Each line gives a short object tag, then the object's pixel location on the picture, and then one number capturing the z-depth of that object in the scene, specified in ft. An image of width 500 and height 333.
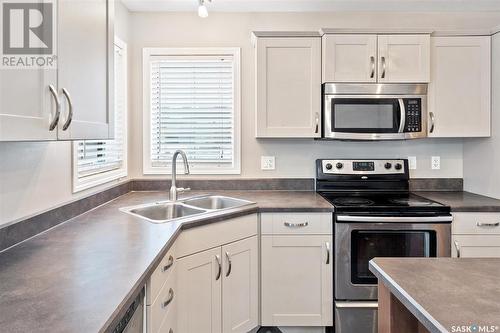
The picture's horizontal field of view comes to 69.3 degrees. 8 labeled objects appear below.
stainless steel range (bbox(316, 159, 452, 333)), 7.51
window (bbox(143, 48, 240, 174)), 9.56
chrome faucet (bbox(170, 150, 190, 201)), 8.10
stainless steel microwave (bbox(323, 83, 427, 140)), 8.43
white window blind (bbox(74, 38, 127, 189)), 6.94
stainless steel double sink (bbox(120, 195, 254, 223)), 7.43
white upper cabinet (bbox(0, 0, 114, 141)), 3.09
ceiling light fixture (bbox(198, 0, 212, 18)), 7.88
